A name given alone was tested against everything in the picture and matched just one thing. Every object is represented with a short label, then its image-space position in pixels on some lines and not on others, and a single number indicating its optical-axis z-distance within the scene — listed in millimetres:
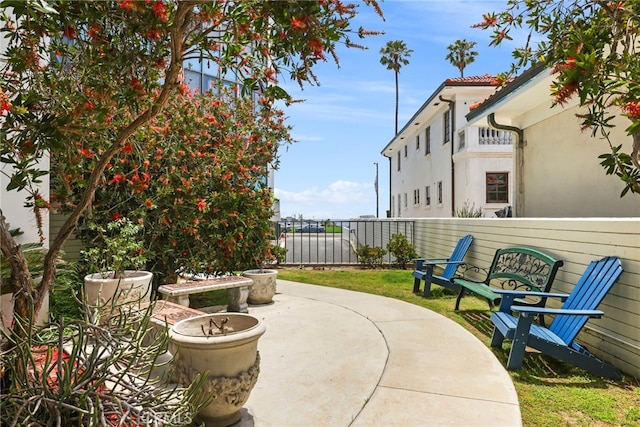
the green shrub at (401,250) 11055
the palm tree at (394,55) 34344
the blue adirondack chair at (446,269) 7297
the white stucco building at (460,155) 14922
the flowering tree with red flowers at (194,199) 6289
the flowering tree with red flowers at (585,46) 2010
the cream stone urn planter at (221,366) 2609
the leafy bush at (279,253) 10258
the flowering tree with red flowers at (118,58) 1838
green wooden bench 5113
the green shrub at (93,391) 1608
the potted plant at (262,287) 6680
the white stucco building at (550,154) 6801
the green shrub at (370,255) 11070
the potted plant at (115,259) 5012
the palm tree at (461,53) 29766
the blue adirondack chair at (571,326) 3771
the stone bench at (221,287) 5363
